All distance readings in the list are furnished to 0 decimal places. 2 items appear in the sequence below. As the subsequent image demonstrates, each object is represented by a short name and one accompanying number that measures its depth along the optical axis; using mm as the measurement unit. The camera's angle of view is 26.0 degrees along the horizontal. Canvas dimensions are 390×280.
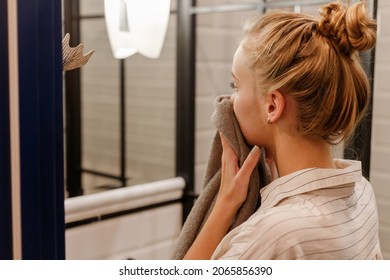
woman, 1270
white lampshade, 1722
